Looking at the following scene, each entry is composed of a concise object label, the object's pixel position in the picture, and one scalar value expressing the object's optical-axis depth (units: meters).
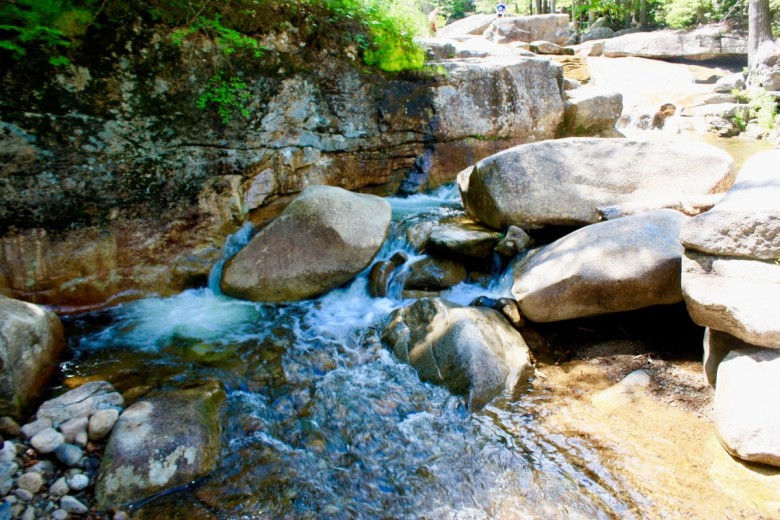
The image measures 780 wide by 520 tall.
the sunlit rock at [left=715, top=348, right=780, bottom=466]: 2.49
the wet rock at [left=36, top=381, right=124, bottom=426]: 3.00
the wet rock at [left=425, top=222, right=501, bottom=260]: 5.11
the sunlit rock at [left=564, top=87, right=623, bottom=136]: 8.26
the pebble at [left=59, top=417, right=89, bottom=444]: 2.86
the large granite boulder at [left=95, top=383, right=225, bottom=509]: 2.63
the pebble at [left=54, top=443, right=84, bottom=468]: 2.72
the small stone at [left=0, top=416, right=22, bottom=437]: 2.81
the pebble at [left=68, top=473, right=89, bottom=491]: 2.62
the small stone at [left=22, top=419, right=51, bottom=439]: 2.84
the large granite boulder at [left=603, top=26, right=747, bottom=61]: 19.50
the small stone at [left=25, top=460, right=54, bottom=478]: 2.65
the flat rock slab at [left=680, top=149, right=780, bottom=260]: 2.92
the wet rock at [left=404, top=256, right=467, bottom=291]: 5.08
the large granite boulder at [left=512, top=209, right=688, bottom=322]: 3.64
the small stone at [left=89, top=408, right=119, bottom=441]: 2.91
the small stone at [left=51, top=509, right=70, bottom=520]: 2.45
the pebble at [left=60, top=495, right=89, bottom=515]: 2.50
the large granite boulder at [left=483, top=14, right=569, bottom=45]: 21.75
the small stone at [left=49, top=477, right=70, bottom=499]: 2.56
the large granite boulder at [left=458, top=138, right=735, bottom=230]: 4.96
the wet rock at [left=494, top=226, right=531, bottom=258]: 4.94
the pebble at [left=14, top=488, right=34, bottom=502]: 2.49
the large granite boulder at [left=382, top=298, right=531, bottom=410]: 3.51
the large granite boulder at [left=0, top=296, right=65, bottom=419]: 2.95
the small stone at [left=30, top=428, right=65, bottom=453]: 2.76
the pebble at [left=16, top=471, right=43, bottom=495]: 2.53
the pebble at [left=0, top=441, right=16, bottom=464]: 2.63
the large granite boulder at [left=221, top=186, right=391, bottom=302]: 5.00
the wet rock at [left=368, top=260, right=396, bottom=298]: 5.11
